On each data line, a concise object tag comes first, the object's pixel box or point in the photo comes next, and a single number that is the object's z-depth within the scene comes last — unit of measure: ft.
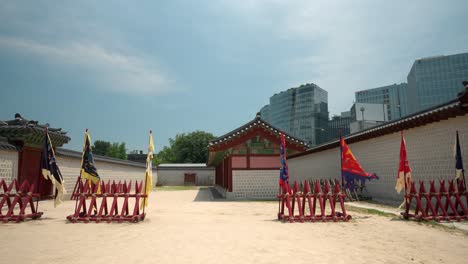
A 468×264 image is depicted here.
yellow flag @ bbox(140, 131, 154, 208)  29.12
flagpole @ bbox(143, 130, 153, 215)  29.31
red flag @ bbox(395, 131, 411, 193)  28.82
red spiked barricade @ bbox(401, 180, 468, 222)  26.68
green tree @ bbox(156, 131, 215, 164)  186.50
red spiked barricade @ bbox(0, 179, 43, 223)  27.91
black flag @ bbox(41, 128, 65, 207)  29.91
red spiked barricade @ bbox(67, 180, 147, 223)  28.43
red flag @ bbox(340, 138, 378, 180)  34.71
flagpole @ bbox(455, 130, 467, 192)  28.72
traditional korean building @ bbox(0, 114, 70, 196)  41.11
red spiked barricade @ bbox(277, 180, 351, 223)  28.25
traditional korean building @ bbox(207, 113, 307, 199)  57.77
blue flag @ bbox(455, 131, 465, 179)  28.19
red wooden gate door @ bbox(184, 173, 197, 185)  145.38
